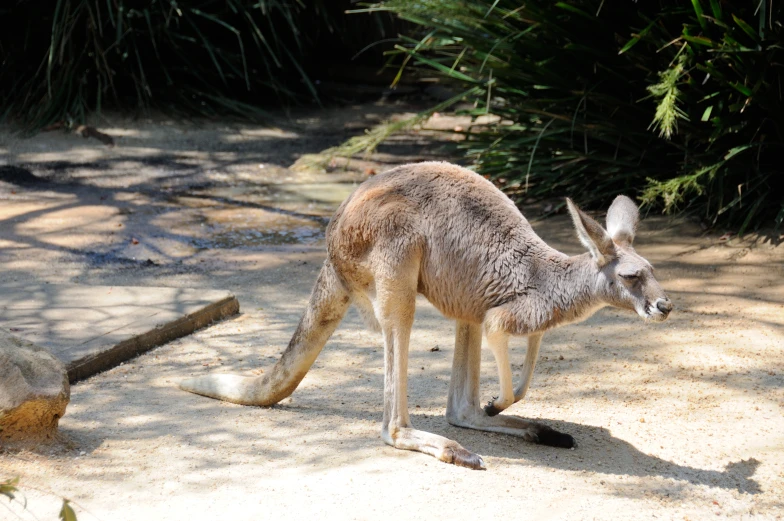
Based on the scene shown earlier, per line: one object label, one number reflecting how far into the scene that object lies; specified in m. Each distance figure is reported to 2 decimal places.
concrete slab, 9.25
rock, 7.02
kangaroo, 7.12
